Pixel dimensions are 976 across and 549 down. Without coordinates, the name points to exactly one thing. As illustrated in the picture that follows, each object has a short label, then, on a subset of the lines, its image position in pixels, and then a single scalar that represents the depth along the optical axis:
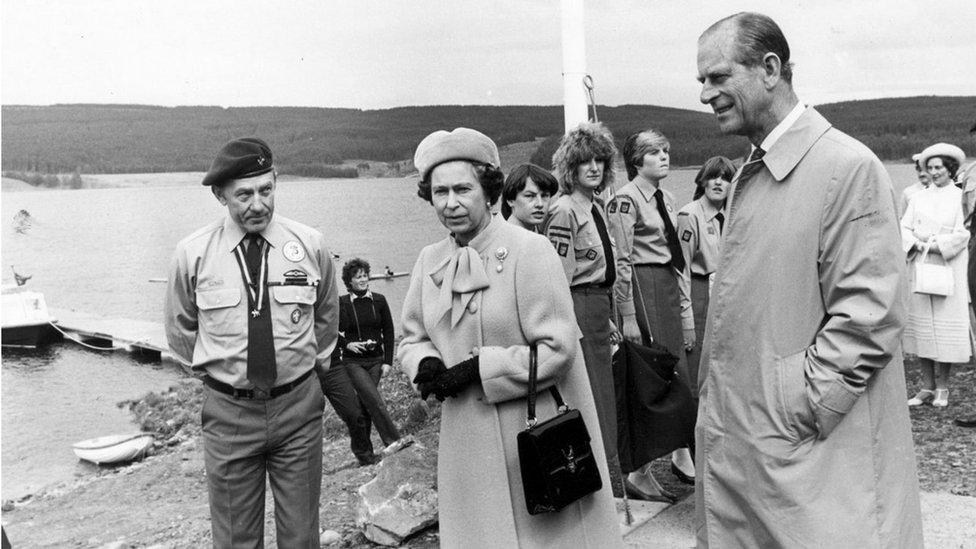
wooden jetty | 29.44
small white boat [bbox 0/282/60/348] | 34.91
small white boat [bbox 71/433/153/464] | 14.48
